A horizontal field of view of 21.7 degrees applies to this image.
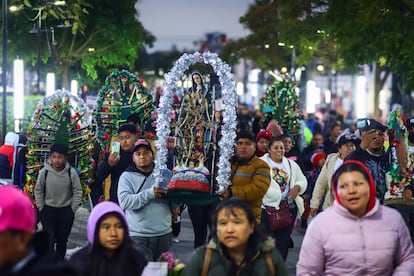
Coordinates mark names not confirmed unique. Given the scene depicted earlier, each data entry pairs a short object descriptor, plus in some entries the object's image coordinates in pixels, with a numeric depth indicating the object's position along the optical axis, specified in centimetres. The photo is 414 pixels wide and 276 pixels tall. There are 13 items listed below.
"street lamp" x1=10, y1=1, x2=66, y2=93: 2285
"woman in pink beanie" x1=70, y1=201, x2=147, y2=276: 689
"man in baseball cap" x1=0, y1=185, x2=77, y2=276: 403
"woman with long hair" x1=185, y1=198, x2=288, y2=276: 598
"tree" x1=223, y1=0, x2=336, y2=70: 3056
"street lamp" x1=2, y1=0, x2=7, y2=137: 2586
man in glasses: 1023
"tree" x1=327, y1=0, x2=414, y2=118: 1912
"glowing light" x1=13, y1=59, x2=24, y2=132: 2820
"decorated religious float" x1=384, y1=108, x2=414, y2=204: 1123
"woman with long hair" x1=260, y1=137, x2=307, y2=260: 1142
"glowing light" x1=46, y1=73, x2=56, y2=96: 3552
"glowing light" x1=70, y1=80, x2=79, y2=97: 4105
